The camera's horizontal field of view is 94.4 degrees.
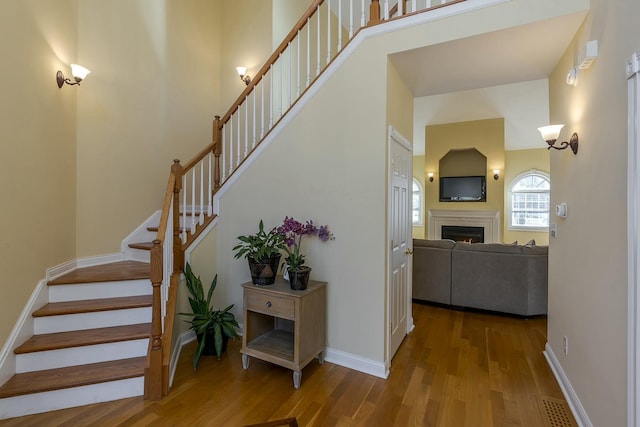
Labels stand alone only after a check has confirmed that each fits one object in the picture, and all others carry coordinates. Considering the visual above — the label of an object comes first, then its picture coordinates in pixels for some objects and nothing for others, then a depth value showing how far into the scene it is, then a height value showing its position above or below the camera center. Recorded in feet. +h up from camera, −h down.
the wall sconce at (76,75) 8.99 +4.36
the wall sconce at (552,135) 7.47 +2.05
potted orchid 7.98 -0.78
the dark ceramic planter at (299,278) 7.95 -1.73
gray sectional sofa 11.98 -2.61
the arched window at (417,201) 31.32 +1.41
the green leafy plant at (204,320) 8.55 -3.15
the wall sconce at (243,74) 13.93 +6.60
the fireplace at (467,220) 23.62 -0.48
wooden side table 7.60 -3.11
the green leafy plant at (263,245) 8.43 -0.91
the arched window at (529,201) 26.18 +1.23
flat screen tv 24.16 +2.16
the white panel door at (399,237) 8.63 -0.73
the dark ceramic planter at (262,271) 8.38 -1.62
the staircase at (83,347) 6.49 -3.25
